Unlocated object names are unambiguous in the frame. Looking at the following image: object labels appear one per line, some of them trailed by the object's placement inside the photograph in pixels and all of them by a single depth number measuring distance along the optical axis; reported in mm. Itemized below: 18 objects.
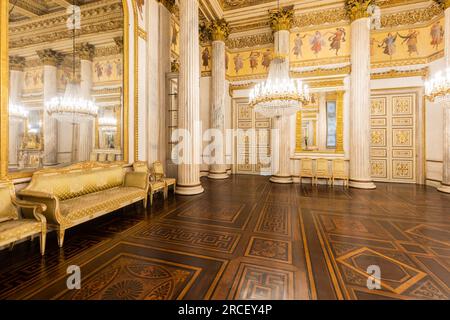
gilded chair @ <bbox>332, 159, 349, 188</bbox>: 7305
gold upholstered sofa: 2795
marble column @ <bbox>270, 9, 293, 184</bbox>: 7934
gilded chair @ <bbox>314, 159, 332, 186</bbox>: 7512
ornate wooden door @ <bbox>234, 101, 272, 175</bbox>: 9602
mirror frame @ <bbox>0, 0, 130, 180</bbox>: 2822
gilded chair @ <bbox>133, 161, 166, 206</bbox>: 4891
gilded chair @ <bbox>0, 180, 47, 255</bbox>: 2412
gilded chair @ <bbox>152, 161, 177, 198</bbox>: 5527
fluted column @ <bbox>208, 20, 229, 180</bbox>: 8961
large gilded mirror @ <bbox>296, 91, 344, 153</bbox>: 7844
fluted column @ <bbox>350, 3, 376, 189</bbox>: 7055
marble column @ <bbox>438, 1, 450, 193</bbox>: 6228
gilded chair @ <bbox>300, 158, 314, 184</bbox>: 7844
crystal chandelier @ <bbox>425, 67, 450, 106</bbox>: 4691
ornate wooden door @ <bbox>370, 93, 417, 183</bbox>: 7578
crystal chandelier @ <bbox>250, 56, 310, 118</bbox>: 5320
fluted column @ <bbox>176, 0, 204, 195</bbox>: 5758
